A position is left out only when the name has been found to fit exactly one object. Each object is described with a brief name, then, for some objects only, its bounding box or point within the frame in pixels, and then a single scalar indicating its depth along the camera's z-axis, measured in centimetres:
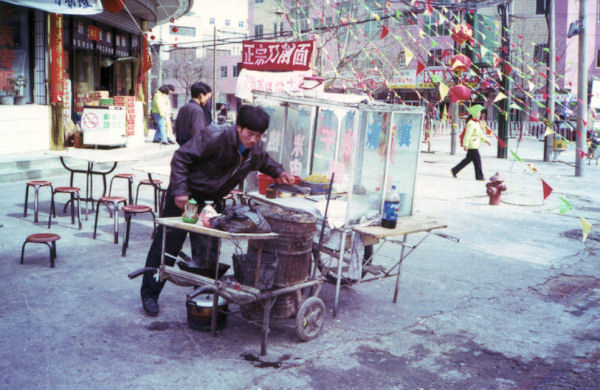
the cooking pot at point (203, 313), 465
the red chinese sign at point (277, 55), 958
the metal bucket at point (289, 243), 432
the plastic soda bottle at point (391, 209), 505
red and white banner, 980
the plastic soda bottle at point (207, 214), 426
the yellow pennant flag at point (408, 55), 733
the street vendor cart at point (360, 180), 504
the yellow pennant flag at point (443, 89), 667
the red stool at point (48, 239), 601
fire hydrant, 1115
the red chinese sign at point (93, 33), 1762
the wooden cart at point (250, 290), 416
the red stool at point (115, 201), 729
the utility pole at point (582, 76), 1479
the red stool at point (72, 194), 791
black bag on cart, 409
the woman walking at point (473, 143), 1454
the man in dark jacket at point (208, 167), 459
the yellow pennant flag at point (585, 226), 530
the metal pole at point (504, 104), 1848
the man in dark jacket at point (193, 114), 737
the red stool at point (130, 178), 851
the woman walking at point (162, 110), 1795
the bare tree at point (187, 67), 6216
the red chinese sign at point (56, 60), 1433
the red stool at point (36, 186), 816
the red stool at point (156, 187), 843
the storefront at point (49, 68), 1348
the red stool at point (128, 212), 672
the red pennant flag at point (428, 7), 669
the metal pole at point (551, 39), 1755
